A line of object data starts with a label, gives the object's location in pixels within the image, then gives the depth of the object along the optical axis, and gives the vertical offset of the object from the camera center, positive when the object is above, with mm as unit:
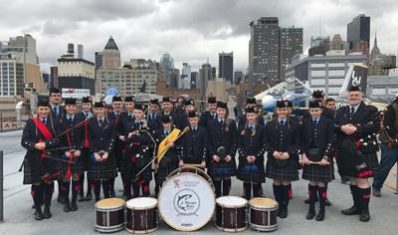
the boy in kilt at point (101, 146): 6023 -704
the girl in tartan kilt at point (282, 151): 5547 -711
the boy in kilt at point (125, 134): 6246 -552
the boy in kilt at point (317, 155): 5383 -733
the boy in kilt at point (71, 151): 5879 -763
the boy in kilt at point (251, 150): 5867 -745
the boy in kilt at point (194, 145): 5852 -661
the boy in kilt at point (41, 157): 5418 -796
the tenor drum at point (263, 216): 4934 -1454
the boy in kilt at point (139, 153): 6000 -802
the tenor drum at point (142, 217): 4887 -1466
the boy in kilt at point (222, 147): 5902 -703
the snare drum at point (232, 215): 4926 -1449
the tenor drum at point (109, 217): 4926 -1477
